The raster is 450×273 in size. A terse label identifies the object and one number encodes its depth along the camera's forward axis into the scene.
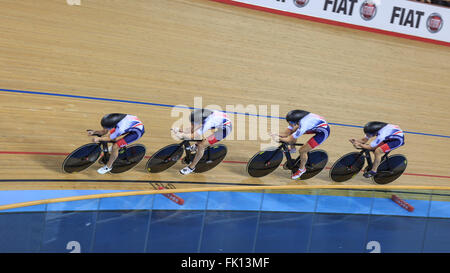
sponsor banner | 18.81
